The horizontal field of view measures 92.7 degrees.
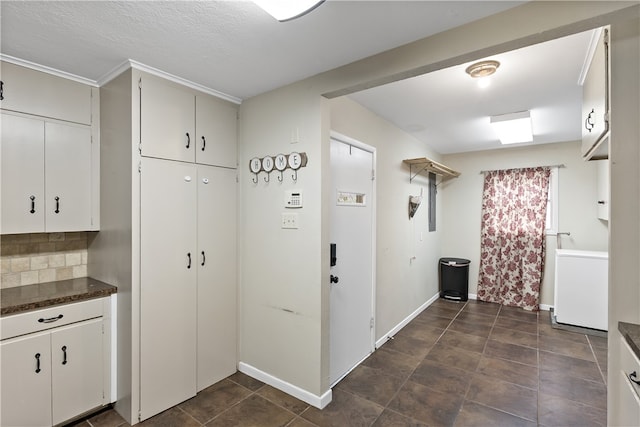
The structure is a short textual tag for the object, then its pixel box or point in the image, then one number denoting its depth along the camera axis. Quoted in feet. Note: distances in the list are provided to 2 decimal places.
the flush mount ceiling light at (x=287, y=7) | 4.19
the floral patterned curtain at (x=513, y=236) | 14.96
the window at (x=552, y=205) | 14.75
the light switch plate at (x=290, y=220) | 7.74
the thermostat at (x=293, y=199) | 7.64
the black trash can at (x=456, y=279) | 16.43
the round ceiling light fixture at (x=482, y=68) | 6.95
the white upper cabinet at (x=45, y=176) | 6.53
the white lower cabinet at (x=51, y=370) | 5.92
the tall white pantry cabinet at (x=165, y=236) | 6.75
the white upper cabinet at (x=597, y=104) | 5.21
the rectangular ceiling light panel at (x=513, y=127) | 10.34
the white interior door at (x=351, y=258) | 8.63
